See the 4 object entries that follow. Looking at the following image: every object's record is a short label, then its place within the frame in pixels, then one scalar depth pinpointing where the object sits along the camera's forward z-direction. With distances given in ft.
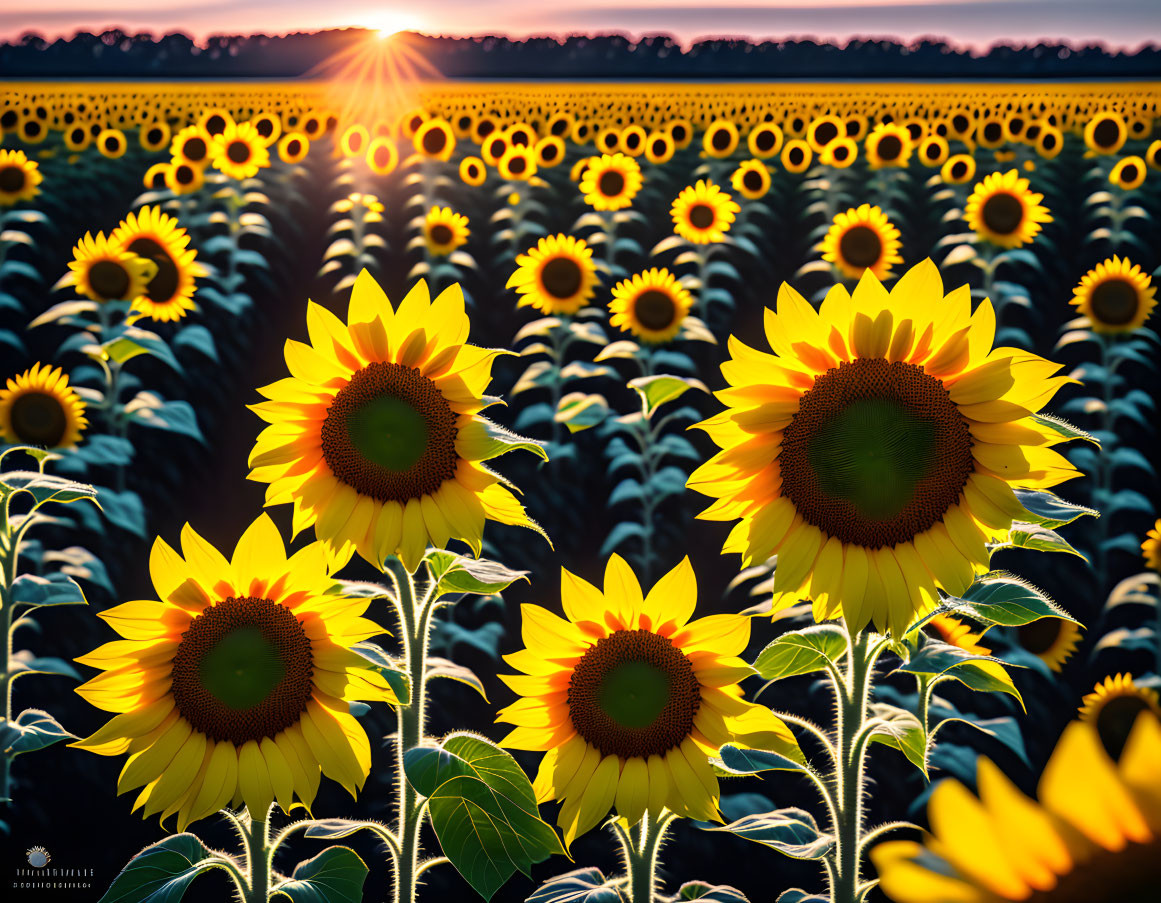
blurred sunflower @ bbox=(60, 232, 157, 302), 16.44
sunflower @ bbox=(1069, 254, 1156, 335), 18.93
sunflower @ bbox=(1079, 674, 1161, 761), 10.94
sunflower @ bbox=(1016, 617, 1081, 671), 14.16
